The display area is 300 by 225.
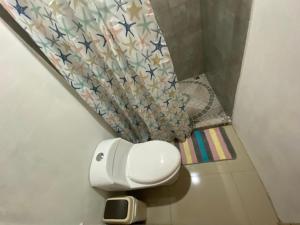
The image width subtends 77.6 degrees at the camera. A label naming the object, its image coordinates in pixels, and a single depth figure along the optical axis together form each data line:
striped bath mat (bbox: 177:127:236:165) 1.64
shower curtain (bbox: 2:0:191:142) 0.88
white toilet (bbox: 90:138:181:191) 1.21
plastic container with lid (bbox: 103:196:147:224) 1.20
